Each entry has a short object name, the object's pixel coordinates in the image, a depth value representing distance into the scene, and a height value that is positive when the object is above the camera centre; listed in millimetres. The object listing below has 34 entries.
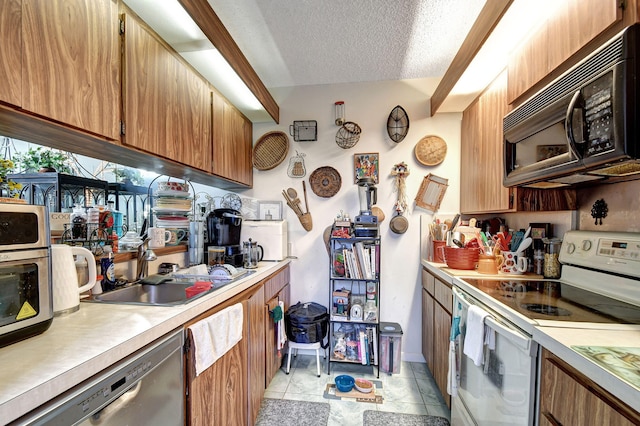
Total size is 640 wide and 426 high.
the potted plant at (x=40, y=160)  1609 +333
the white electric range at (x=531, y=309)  912 -390
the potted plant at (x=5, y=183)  973 +108
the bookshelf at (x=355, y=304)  2156 -784
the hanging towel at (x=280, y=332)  2021 -941
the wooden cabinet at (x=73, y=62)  812 +524
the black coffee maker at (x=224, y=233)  1940 -156
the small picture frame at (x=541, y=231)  1701 -126
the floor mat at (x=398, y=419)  1646 -1328
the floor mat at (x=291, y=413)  1651 -1322
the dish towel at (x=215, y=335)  1046 -547
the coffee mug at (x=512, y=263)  1657 -332
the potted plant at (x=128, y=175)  2086 +297
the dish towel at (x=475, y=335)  1196 -582
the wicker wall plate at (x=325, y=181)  2500 +294
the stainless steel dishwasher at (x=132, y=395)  583 -491
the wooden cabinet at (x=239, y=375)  1048 -800
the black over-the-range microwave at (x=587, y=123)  801 +337
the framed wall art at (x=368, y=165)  2455 +440
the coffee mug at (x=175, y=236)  1825 -172
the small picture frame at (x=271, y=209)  2555 +29
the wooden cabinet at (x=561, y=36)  888 +726
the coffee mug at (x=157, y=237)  1584 -153
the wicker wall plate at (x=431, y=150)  2377 +559
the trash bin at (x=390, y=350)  2154 -1144
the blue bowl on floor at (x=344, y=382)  1908 -1268
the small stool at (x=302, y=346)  2119 -1091
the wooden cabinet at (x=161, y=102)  1167 +583
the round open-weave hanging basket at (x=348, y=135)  2473 +734
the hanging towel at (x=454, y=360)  1501 -856
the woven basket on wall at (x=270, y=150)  2559 +610
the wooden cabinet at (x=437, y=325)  1717 -849
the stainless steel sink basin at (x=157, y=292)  1337 -427
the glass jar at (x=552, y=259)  1535 -279
